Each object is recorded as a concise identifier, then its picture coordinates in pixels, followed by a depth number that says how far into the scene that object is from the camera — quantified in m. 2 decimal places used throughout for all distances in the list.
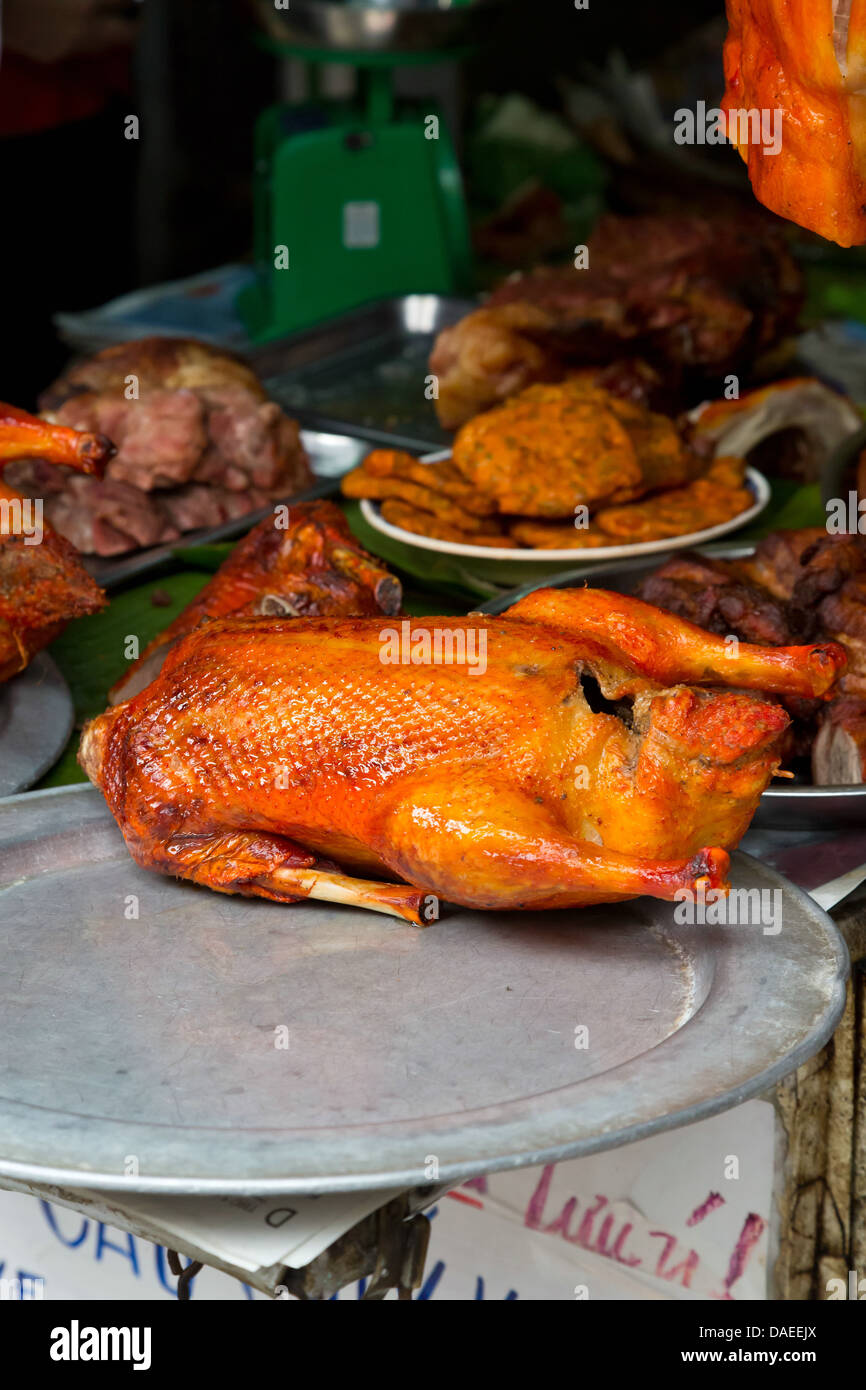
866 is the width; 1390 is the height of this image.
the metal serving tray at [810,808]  1.73
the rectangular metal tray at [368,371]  3.54
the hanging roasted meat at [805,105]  1.32
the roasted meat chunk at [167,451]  2.92
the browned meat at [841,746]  1.84
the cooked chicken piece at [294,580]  2.01
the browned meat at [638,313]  3.27
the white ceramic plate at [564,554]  2.53
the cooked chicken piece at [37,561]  2.04
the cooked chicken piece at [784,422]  3.14
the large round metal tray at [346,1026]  1.24
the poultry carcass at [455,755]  1.46
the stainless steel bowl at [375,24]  4.13
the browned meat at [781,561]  2.20
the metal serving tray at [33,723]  2.05
